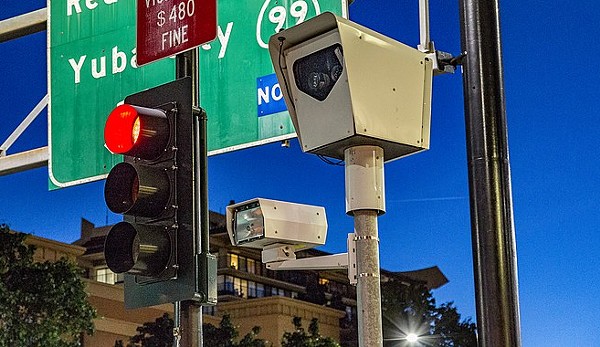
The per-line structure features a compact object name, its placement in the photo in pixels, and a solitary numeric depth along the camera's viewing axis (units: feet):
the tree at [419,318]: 181.37
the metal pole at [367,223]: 13.71
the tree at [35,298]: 88.48
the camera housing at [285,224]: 17.42
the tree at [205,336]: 155.22
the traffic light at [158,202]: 17.01
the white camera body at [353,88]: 14.55
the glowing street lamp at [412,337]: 176.36
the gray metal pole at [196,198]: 16.58
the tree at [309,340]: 175.14
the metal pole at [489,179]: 17.35
